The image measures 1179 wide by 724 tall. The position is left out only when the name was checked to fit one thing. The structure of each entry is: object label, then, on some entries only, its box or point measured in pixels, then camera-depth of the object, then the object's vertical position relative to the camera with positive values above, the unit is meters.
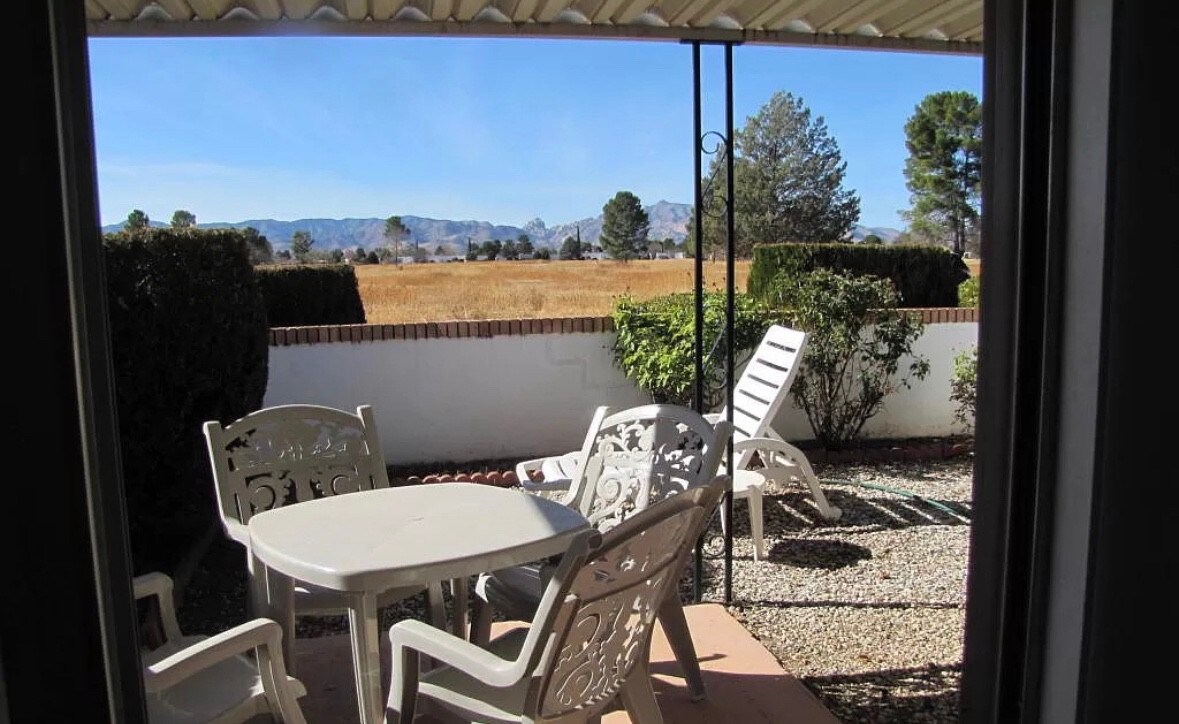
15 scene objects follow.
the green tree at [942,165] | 19.62 +2.61
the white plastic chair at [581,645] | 1.51 -0.72
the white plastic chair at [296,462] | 2.58 -0.58
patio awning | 2.62 +0.86
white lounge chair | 3.87 -0.82
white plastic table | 1.89 -0.63
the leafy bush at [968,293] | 8.10 -0.20
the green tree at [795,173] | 21.95 +2.70
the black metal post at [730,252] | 2.94 +0.09
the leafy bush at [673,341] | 5.58 -0.43
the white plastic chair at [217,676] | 1.61 -0.85
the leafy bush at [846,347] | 5.68 -0.49
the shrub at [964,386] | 5.95 -0.80
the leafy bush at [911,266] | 9.51 +0.09
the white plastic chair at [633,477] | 2.45 -0.63
